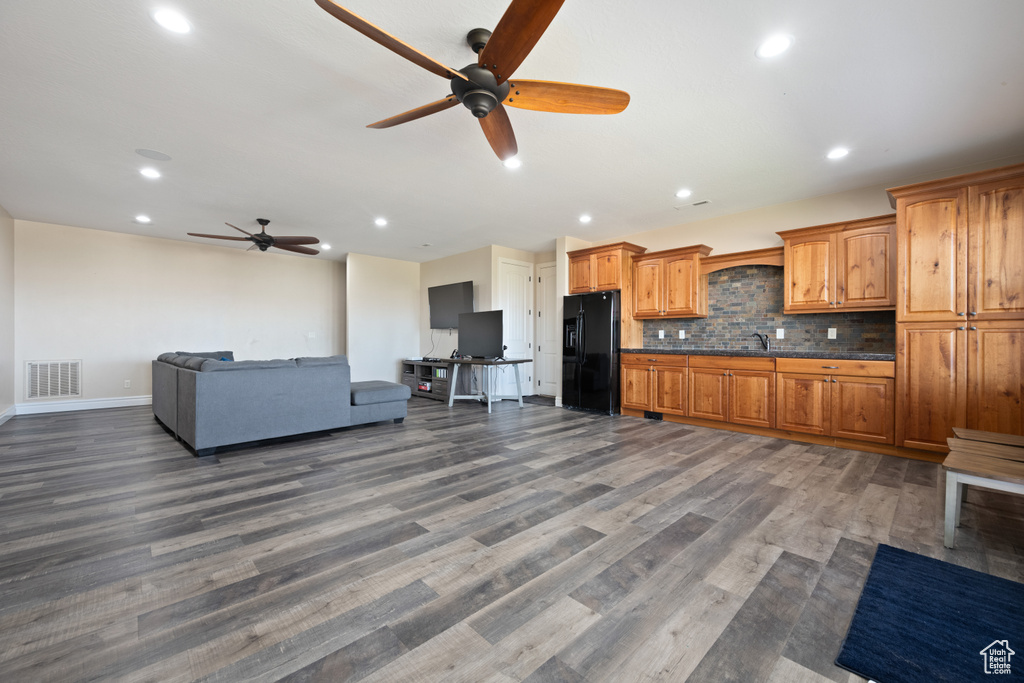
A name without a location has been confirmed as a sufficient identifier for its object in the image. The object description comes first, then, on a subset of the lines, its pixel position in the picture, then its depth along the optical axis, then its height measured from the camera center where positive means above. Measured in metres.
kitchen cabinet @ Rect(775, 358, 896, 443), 3.73 -0.56
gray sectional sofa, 3.62 -0.59
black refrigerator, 5.71 -0.16
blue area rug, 1.29 -1.04
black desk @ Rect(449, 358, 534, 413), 6.16 -0.56
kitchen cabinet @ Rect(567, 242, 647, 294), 5.78 +1.08
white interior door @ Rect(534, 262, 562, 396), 7.12 +0.17
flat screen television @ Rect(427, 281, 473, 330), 7.37 +0.71
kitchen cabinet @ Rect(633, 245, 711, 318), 5.28 +0.76
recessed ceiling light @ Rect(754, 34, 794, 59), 2.20 +1.63
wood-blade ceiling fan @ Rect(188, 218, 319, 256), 5.21 +1.32
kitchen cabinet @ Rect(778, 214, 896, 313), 3.97 +0.76
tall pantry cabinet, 3.18 +0.28
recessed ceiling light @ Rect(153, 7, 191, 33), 2.03 +1.63
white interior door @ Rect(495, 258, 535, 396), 7.14 +0.43
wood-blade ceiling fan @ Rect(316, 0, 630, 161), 1.70 +1.34
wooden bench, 1.87 -0.62
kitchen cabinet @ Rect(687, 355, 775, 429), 4.44 -0.56
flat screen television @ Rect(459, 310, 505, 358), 6.46 +0.09
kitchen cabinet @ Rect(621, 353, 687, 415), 5.13 -0.55
